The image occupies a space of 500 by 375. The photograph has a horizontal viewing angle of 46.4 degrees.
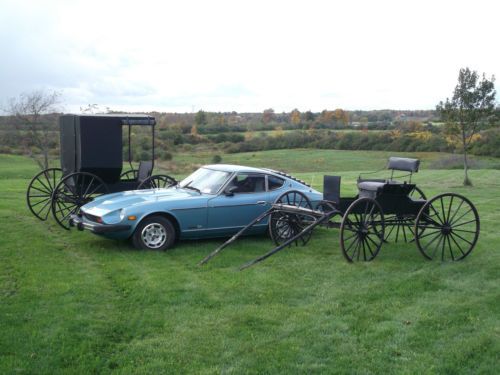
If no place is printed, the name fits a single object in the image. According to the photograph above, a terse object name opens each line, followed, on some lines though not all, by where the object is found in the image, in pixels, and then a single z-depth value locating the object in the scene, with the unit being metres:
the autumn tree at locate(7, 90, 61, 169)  25.89
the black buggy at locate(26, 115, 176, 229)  11.81
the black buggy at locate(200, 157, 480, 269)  8.96
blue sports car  9.17
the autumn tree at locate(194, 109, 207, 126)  69.50
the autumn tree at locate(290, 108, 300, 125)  84.72
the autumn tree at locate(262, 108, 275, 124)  86.23
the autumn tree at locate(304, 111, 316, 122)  87.70
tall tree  25.30
